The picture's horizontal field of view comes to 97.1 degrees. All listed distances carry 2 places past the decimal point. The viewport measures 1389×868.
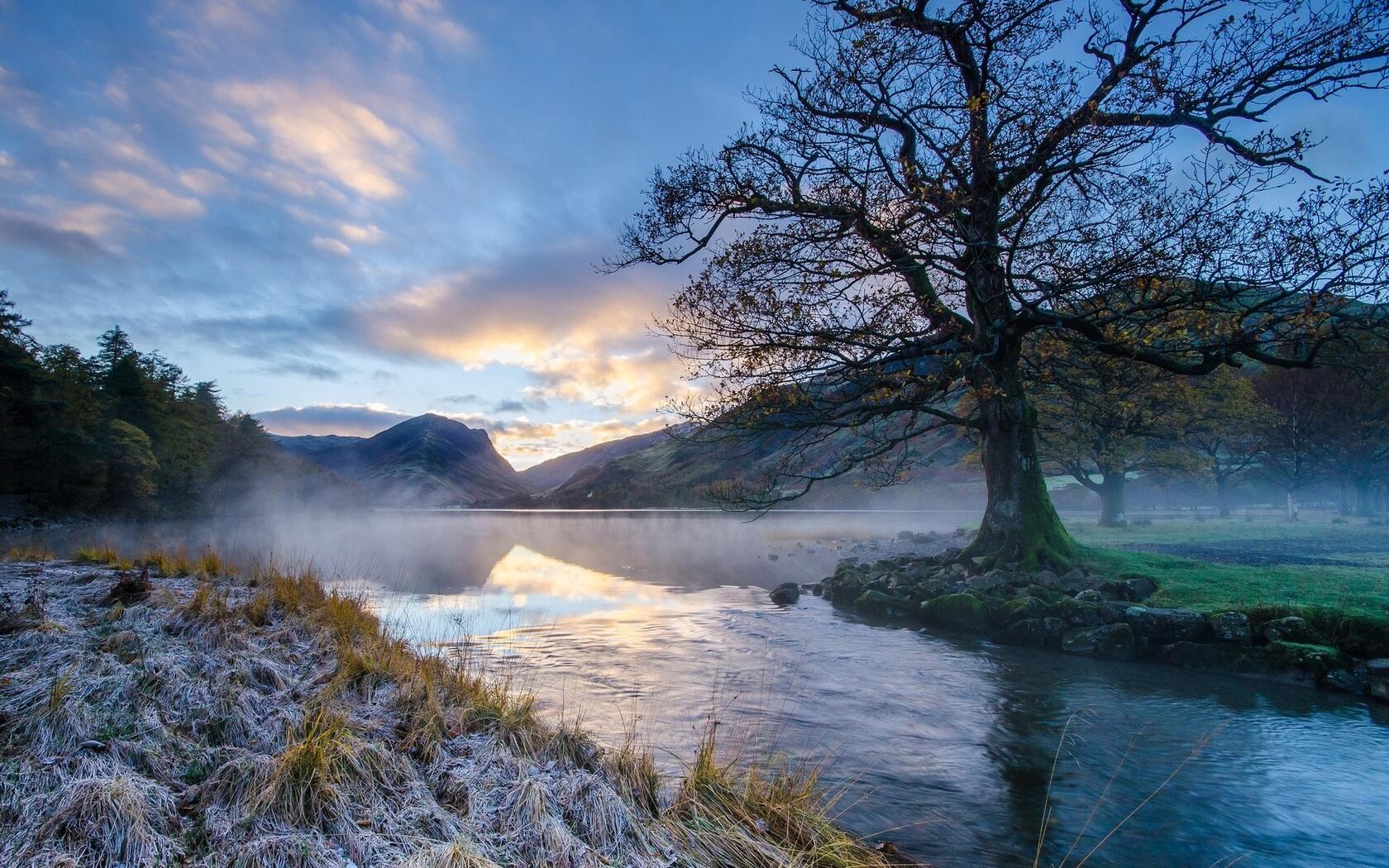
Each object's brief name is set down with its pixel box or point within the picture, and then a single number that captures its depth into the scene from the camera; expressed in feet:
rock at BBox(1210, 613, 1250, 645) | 31.89
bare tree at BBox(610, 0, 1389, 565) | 36.55
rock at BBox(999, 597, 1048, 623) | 39.06
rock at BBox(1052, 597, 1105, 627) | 37.32
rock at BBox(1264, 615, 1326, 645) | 30.91
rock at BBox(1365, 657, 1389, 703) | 27.02
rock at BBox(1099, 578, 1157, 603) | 40.57
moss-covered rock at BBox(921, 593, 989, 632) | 41.39
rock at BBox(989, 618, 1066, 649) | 37.40
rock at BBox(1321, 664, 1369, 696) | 27.91
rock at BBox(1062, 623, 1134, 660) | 34.60
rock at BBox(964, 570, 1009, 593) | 44.83
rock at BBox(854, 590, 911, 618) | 46.73
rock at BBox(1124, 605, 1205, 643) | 33.42
